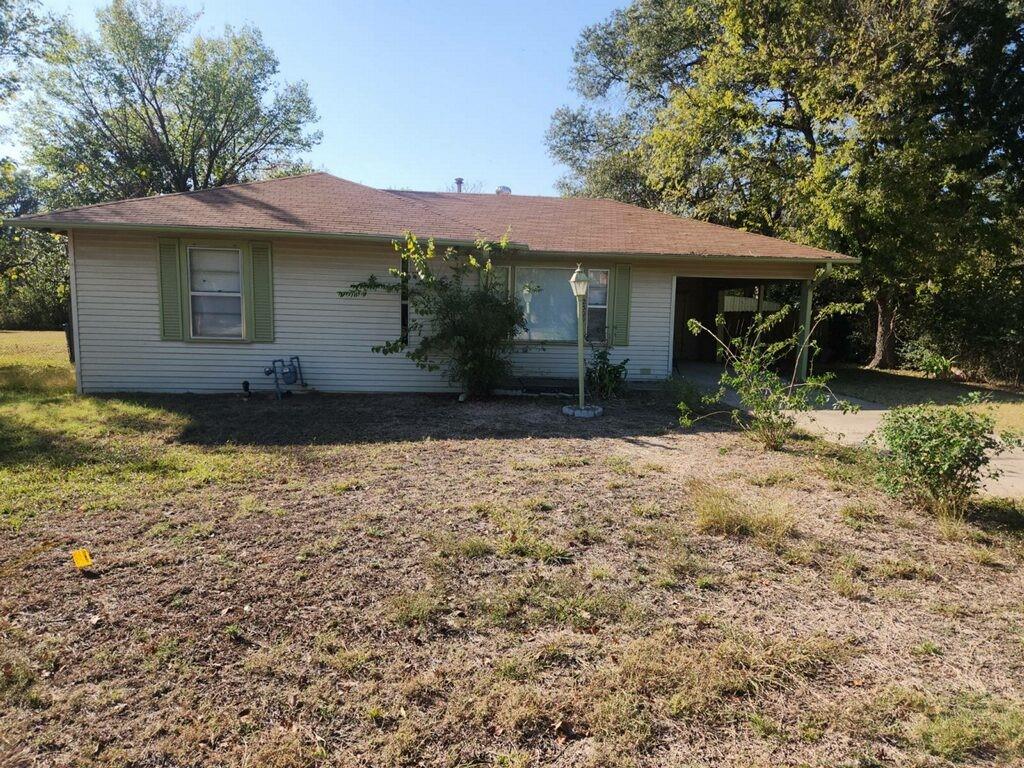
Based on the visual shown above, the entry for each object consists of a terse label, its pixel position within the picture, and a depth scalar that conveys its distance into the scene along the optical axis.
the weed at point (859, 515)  4.56
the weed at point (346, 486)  5.11
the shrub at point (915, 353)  14.41
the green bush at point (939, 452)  4.41
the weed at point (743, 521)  4.28
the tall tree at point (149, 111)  23.73
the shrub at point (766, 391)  6.24
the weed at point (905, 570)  3.73
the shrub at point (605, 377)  9.82
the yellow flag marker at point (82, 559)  3.59
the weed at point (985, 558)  3.91
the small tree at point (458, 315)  9.01
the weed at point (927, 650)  2.89
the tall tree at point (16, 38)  16.94
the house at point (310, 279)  9.32
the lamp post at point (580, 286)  8.02
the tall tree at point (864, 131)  12.38
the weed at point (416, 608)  3.10
